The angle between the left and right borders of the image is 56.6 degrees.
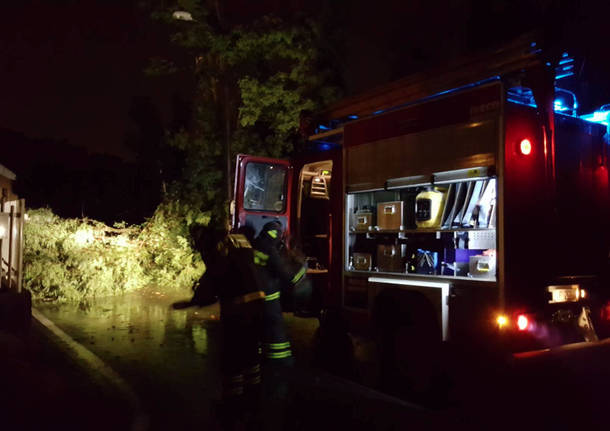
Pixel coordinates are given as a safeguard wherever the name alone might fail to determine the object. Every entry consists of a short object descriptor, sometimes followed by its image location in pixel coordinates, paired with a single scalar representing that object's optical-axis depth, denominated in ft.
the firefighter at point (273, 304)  17.71
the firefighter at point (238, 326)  14.74
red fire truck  15.61
